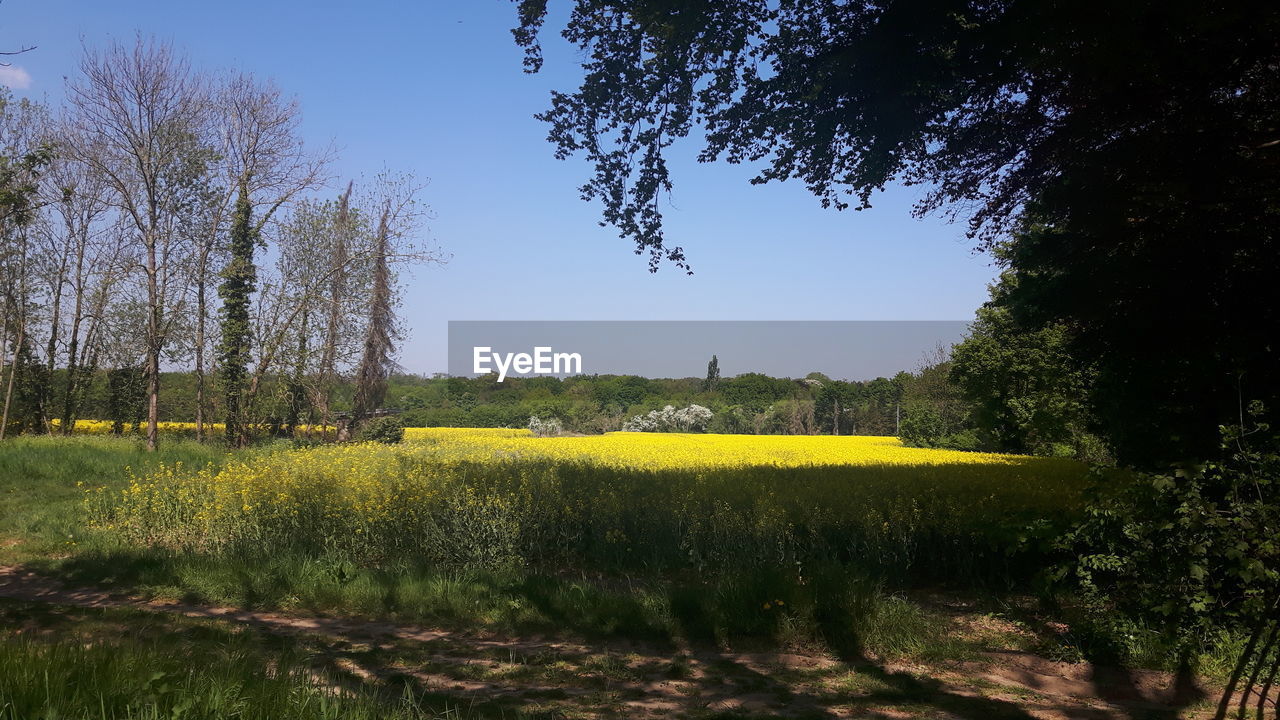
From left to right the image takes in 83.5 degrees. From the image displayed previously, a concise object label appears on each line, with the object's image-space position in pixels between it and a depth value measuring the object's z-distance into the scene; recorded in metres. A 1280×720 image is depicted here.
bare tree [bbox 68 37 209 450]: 19.58
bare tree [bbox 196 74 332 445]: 22.89
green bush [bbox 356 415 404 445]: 26.77
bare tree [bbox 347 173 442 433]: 26.73
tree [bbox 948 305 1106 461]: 21.67
